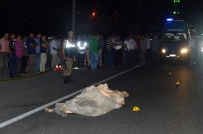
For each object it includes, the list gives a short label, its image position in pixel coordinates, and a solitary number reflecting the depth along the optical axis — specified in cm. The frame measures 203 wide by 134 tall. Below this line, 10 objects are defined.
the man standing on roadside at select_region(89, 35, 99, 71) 2539
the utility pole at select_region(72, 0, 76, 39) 2752
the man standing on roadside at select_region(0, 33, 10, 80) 1967
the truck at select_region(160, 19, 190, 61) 3212
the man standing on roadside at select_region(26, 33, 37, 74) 2191
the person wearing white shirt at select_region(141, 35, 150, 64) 3195
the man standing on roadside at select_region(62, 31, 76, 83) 1844
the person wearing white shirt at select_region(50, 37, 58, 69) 2467
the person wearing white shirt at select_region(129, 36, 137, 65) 3111
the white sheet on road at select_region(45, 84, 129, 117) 1127
